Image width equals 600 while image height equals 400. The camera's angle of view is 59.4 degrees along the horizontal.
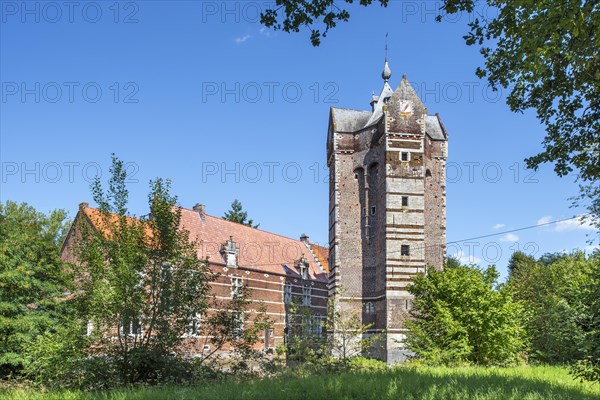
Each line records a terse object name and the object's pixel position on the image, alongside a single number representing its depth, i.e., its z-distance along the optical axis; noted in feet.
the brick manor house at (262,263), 128.88
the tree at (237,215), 218.38
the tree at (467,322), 73.56
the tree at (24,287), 73.31
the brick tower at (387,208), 107.65
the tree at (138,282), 42.60
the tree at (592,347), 37.11
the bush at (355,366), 50.37
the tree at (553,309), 80.12
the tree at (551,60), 26.12
